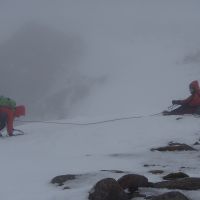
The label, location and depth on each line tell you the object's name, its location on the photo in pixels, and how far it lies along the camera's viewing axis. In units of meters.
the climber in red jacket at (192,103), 17.12
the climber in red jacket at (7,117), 17.12
